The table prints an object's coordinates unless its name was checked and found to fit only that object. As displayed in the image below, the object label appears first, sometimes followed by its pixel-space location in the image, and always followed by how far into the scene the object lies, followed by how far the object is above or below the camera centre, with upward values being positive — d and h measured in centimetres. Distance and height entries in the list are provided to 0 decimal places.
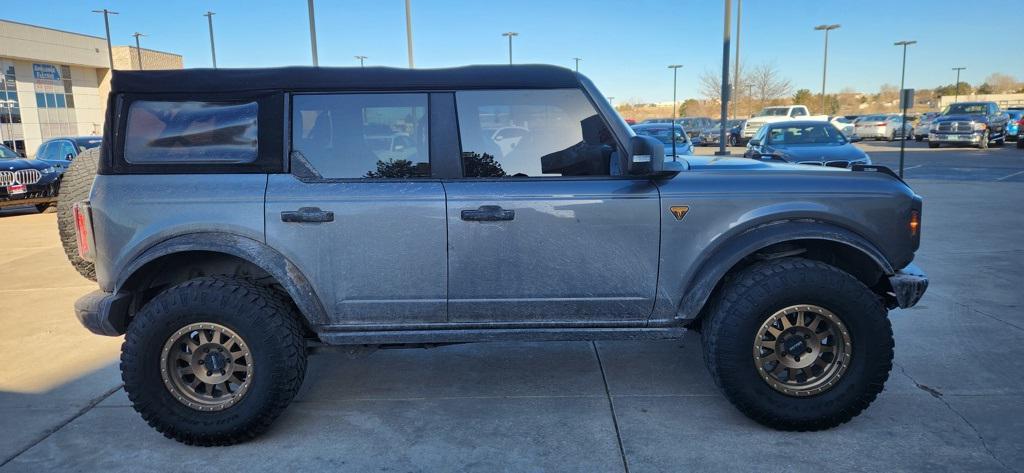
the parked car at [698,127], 3842 -60
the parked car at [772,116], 3329 -8
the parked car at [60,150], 1441 -34
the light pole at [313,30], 1620 +220
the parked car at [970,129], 2708 -77
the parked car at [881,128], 3609 -85
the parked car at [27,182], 1212 -84
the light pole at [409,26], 1962 +270
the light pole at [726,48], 1795 +172
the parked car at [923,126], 3491 -81
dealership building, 4162 +319
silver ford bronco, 350 -57
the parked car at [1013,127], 2722 -75
